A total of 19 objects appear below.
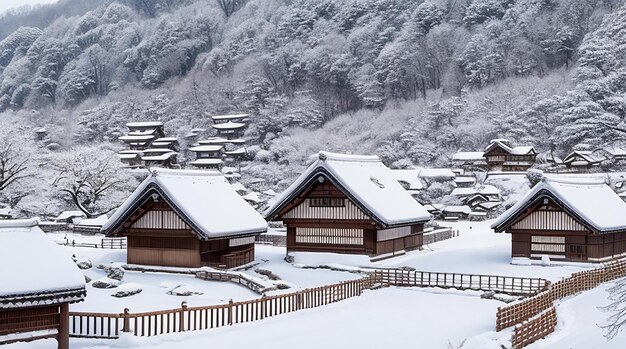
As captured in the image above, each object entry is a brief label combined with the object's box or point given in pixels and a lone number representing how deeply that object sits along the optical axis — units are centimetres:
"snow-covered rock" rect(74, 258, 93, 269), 3494
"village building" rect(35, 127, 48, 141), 12288
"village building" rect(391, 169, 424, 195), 7744
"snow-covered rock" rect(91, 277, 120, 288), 3023
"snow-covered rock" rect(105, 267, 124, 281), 3203
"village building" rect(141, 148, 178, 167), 10638
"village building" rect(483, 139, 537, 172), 8269
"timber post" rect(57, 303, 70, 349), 1838
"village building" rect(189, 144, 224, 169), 10231
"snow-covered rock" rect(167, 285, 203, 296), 2861
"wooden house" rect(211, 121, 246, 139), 11150
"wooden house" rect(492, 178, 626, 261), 3631
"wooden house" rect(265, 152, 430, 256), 3769
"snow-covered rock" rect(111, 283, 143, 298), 2798
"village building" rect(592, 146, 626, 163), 7382
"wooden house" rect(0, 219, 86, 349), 1761
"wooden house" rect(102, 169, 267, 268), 3362
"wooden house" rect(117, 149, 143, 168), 10819
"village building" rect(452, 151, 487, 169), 8538
